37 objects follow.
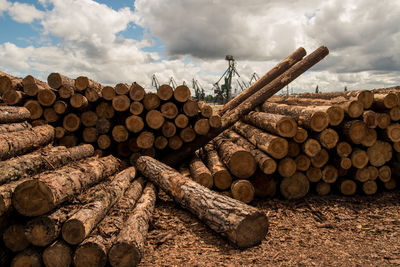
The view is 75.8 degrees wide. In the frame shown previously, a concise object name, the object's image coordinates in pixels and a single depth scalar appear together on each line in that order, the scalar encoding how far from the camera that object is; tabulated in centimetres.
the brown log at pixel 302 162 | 529
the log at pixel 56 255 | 315
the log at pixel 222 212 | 362
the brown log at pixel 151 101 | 638
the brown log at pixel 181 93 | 636
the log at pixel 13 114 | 520
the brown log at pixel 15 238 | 322
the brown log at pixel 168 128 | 650
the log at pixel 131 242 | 321
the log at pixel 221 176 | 520
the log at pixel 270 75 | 897
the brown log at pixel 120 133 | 655
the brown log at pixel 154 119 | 634
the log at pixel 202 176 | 519
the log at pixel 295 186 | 533
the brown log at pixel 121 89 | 644
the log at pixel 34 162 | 364
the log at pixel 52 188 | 311
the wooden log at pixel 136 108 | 636
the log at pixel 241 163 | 506
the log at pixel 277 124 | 514
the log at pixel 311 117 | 512
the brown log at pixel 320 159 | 531
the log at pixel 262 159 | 504
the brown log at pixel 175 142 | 667
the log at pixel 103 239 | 315
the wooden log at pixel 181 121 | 645
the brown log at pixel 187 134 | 659
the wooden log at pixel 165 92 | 635
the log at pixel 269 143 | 508
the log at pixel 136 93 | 638
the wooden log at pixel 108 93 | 648
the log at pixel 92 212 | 316
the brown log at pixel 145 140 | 644
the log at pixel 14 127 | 491
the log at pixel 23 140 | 415
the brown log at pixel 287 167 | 517
